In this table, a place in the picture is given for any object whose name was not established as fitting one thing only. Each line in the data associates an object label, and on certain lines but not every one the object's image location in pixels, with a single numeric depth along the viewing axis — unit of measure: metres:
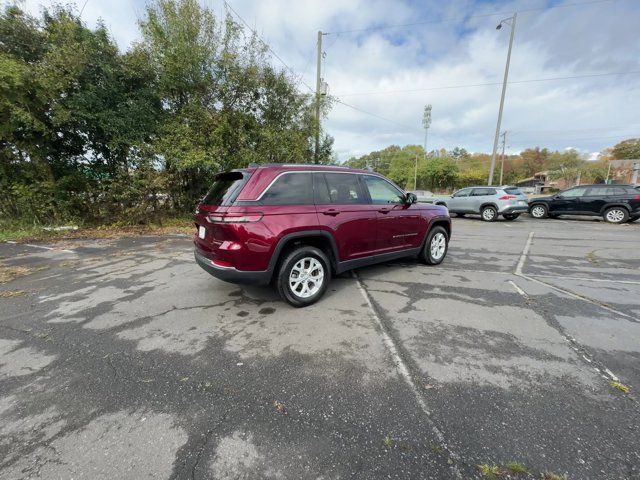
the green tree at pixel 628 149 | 67.38
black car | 11.90
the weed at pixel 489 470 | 1.64
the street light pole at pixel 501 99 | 17.42
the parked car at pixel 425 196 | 20.56
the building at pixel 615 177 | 49.21
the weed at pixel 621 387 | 2.27
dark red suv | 3.37
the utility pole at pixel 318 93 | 13.28
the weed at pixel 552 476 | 1.62
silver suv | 12.88
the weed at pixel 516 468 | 1.65
